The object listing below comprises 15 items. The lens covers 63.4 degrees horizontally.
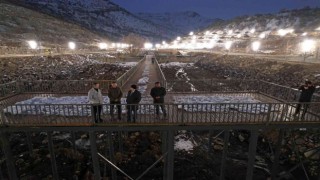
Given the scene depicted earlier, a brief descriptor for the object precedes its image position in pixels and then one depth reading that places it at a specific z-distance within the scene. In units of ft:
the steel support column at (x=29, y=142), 58.44
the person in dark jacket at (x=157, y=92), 42.65
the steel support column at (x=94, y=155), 38.86
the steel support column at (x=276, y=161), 49.16
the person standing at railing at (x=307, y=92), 43.76
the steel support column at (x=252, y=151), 39.58
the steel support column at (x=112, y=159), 49.55
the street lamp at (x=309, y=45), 171.69
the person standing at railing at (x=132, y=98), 40.62
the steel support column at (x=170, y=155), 38.81
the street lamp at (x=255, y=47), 229.25
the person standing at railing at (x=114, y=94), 42.06
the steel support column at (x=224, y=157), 49.80
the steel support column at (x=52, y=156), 49.87
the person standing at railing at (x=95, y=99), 39.57
